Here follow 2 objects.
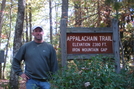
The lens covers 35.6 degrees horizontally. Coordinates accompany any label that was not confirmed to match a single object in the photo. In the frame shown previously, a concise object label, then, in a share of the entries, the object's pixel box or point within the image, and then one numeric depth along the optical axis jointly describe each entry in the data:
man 3.56
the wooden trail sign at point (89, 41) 4.53
